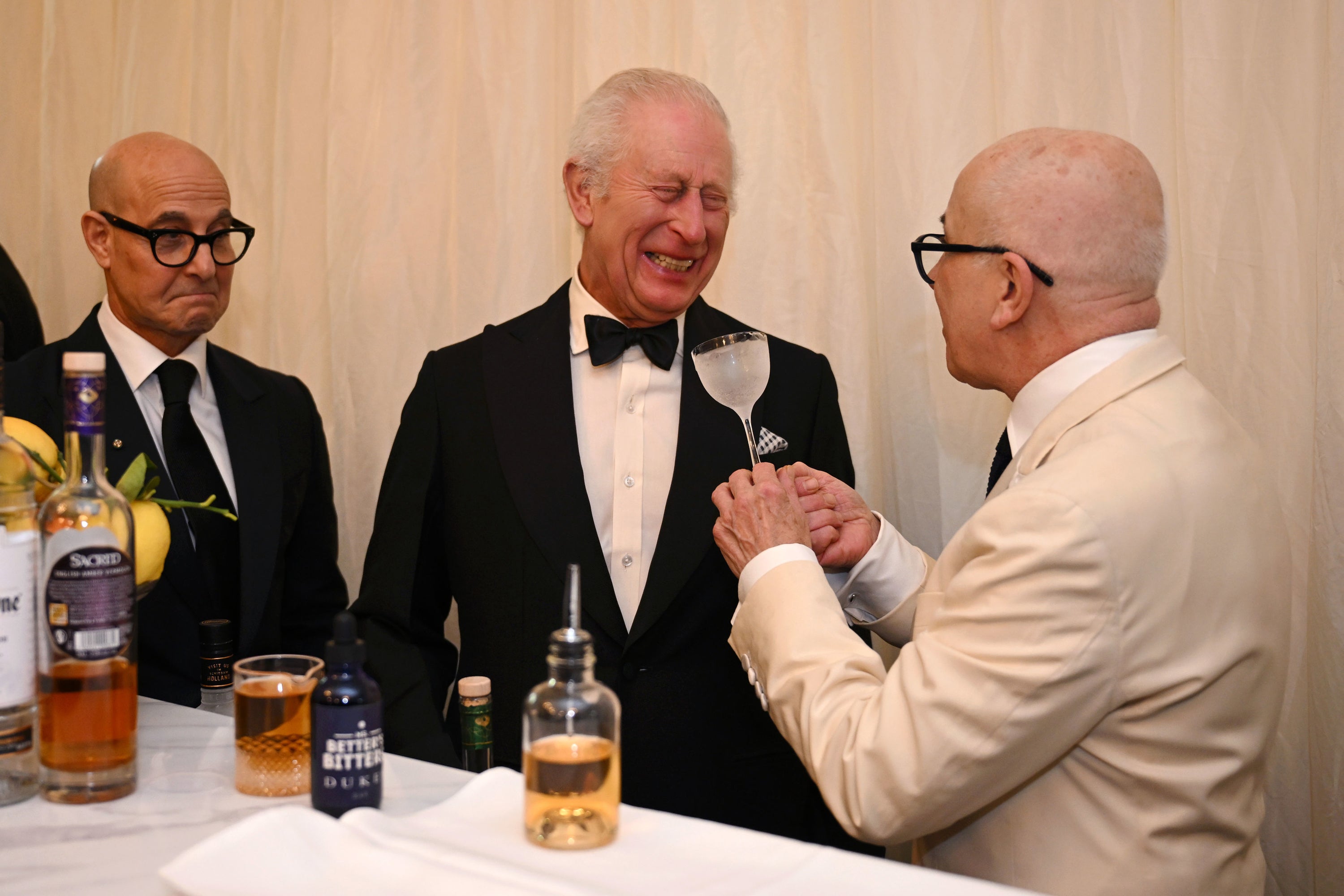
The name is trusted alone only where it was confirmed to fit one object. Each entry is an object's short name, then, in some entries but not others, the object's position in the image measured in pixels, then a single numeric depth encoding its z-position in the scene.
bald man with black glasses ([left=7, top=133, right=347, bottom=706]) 2.12
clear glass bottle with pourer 0.97
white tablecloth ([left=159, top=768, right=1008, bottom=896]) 0.87
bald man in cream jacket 1.25
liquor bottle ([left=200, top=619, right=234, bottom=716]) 1.46
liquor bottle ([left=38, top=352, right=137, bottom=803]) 1.09
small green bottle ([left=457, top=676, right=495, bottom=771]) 1.59
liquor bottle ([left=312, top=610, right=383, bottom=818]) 1.03
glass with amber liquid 1.13
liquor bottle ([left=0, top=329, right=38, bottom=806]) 1.10
